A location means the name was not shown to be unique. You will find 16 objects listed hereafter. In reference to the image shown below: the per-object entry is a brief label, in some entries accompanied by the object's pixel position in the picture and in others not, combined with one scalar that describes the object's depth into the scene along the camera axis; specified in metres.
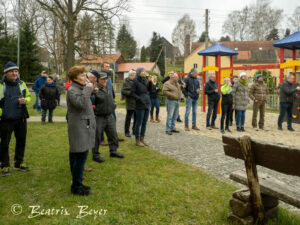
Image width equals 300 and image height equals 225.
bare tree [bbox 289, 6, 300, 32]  45.41
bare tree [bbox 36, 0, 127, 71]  18.03
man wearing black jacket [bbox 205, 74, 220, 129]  8.87
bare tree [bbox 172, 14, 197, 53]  59.19
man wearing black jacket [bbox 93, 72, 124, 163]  5.02
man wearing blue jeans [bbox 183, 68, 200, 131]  8.57
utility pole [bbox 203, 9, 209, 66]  22.82
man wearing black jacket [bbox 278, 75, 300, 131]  9.09
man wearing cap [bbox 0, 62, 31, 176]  4.23
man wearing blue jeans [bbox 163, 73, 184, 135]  7.96
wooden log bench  2.29
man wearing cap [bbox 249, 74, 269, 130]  9.14
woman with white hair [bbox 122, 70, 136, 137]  6.91
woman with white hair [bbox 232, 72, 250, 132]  8.58
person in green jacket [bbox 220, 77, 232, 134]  8.37
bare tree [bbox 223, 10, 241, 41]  50.13
